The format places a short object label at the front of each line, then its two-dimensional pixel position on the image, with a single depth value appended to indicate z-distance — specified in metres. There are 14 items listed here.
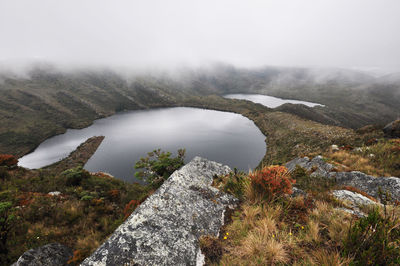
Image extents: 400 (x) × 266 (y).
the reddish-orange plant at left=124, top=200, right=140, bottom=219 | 8.98
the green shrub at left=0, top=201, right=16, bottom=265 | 5.98
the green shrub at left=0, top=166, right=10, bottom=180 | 15.06
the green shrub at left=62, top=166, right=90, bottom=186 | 16.07
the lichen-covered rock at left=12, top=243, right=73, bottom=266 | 5.30
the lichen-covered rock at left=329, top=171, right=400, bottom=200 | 7.07
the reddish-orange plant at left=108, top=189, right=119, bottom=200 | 13.77
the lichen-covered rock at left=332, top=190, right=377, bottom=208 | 5.12
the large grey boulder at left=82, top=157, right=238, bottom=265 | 3.12
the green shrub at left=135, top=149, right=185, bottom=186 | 17.38
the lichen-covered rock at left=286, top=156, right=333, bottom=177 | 10.22
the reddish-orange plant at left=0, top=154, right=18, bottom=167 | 17.42
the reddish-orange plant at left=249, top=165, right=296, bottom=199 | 4.51
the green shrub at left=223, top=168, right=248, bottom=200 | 5.06
